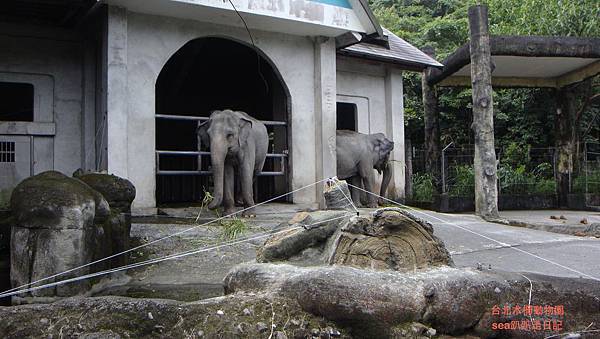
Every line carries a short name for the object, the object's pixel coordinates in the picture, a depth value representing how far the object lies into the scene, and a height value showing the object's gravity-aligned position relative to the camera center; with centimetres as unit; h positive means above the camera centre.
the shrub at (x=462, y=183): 1684 -5
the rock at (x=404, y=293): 388 -82
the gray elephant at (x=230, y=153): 956 +56
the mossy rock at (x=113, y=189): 665 -3
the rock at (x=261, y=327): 371 -93
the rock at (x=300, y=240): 483 -48
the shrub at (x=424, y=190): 1653 -24
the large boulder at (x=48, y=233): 521 -42
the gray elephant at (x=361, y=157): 1312 +59
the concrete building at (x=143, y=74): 997 +225
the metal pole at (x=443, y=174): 1662 +22
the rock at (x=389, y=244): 443 -49
